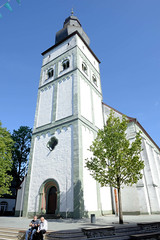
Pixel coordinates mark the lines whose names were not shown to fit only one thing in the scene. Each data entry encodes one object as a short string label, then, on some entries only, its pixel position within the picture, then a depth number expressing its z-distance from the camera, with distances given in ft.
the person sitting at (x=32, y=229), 22.14
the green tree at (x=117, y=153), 35.50
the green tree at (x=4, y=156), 55.69
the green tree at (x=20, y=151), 83.66
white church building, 46.03
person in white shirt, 21.65
